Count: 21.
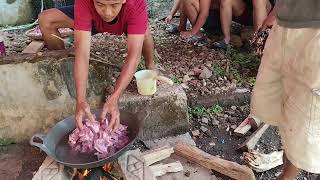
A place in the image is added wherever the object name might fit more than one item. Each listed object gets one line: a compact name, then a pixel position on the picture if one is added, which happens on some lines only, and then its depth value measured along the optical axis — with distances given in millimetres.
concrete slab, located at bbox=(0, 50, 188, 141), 2680
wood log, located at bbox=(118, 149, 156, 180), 2111
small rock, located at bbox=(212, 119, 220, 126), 2929
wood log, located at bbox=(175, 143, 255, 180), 2256
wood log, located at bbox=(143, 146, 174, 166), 2434
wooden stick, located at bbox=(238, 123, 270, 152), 2604
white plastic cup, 2586
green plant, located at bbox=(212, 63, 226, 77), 3378
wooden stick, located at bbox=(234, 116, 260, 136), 2792
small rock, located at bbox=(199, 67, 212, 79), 3303
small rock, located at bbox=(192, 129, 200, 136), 2839
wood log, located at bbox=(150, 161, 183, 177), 2372
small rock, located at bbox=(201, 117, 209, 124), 2951
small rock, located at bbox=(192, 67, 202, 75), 3363
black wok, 1982
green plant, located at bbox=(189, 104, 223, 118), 3017
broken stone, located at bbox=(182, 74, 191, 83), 3292
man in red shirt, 2109
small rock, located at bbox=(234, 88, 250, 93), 3160
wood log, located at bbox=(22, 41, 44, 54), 3134
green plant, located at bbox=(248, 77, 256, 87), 3263
